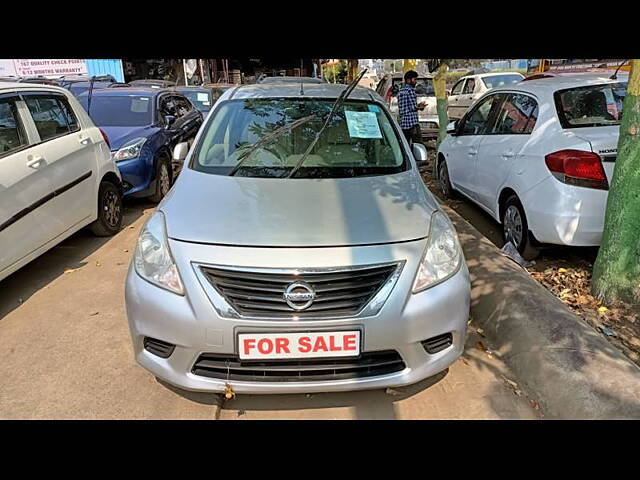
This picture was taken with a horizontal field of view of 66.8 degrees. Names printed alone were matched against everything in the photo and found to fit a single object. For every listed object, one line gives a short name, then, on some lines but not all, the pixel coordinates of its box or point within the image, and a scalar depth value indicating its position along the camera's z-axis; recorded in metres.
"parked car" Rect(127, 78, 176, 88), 13.62
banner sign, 17.06
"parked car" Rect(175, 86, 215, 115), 10.78
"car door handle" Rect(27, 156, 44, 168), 3.91
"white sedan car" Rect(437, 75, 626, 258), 3.69
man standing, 8.18
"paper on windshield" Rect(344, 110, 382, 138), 3.43
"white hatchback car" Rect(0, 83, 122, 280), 3.70
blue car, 6.06
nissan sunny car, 2.16
